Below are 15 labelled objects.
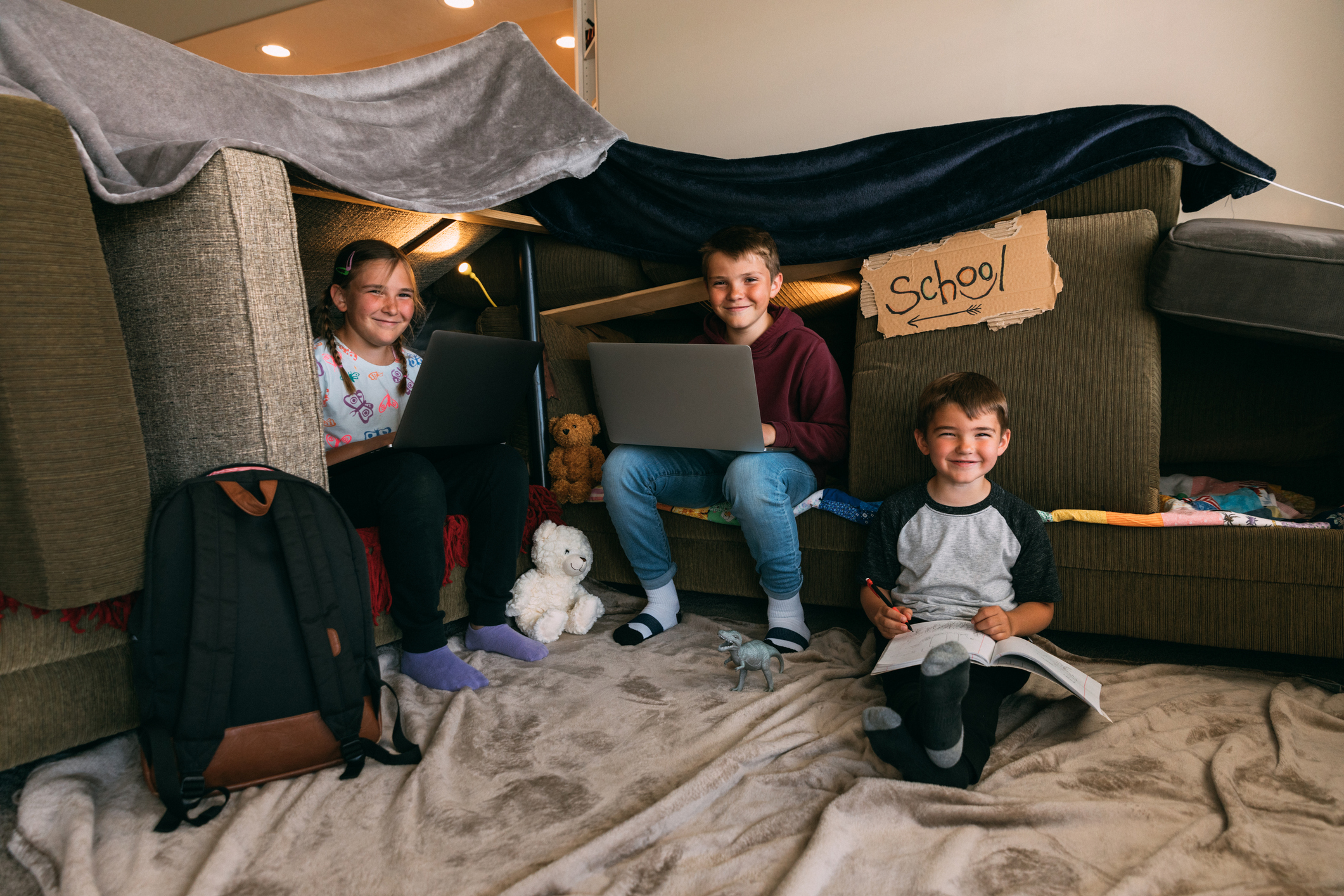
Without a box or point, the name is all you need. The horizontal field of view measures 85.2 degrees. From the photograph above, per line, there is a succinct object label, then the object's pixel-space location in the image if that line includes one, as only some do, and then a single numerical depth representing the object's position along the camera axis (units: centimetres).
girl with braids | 121
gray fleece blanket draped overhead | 99
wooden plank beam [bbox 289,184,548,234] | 152
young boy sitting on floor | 109
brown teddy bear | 162
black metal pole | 169
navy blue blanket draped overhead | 130
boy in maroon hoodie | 143
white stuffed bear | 140
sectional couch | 81
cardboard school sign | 131
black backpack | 85
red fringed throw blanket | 90
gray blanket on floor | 72
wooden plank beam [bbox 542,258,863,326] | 157
